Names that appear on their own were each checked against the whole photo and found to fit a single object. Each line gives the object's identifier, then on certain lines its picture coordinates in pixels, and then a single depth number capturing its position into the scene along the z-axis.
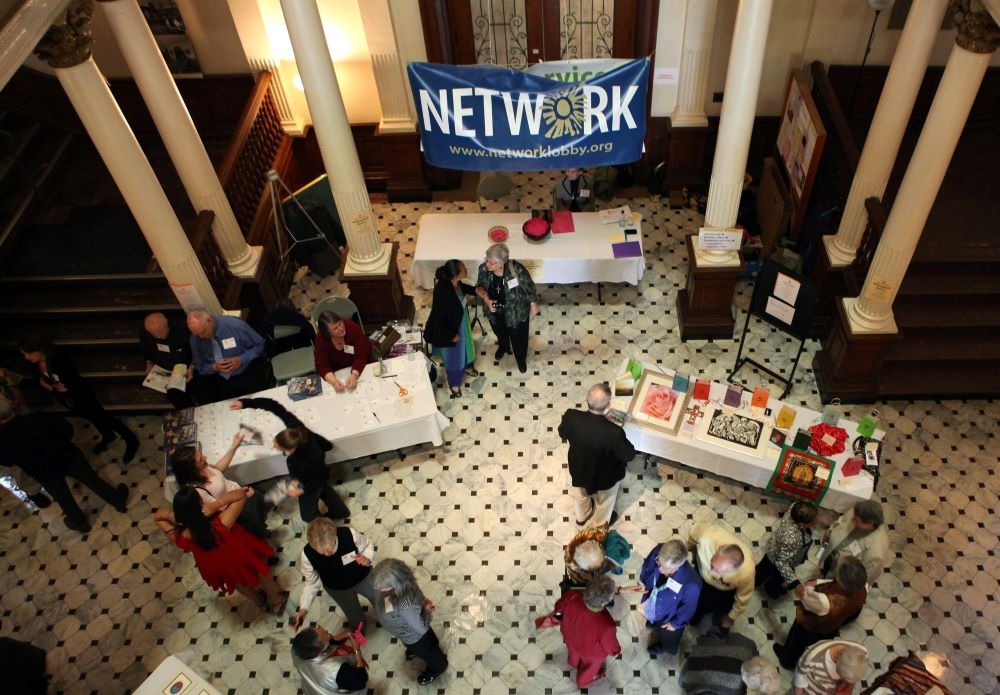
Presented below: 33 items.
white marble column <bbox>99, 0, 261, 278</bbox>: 6.50
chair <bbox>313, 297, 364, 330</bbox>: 7.48
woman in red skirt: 5.30
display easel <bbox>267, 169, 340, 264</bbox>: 8.68
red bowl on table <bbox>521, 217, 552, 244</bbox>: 8.16
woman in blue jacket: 4.87
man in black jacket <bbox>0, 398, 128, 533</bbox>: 6.07
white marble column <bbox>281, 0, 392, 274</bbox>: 6.26
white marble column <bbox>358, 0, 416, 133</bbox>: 8.48
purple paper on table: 7.96
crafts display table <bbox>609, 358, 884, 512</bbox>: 5.98
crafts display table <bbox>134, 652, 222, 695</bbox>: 4.94
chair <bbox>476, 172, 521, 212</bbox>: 9.23
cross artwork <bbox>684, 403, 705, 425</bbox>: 6.48
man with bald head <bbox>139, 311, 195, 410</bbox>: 6.88
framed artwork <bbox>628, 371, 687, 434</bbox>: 6.49
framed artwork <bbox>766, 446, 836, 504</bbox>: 6.01
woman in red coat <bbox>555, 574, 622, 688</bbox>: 4.79
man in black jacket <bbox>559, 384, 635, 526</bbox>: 5.77
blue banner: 6.67
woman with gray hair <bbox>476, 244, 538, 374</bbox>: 6.95
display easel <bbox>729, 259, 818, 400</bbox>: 6.47
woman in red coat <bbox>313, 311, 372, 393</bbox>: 6.68
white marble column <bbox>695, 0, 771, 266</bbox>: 6.10
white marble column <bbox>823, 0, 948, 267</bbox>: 6.15
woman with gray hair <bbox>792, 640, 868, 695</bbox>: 4.30
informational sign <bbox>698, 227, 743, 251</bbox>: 7.45
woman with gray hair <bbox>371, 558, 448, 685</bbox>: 4.81
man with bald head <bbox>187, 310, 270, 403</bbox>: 6.87
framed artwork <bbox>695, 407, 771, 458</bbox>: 6.28
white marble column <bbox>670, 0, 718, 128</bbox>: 8.42
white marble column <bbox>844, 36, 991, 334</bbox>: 5.43
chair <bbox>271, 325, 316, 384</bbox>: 7.13
